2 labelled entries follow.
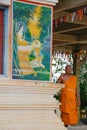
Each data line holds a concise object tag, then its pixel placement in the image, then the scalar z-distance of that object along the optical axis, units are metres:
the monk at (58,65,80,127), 6.59
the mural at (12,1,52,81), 5.12
